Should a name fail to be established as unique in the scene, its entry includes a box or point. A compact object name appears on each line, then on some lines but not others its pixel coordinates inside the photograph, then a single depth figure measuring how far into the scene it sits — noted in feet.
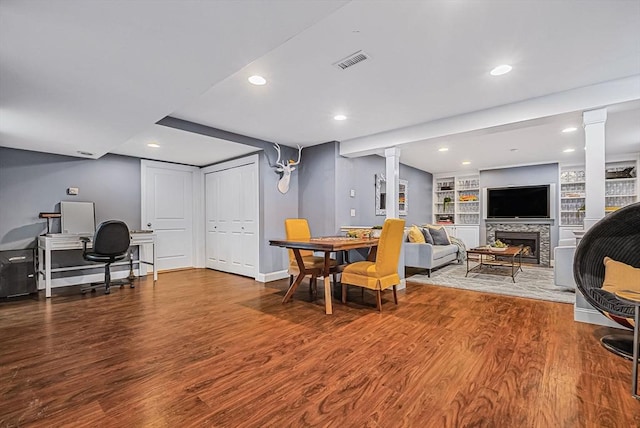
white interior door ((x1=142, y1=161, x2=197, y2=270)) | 18.17
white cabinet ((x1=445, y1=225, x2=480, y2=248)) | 25.71
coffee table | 15.96
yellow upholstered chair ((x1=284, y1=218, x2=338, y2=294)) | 12.05
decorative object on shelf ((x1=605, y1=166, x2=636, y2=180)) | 19.81
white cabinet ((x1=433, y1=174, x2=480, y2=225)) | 26.58
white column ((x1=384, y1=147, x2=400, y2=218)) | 14.90
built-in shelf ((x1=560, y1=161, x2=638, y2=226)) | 19.98
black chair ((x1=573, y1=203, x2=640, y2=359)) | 7.46
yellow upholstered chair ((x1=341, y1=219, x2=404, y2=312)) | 10.63
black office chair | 13.47
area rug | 12.98
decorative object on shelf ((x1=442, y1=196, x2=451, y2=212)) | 28.04
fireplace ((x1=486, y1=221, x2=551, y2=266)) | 22.45
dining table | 10.24
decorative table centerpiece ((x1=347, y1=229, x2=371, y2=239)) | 13.70
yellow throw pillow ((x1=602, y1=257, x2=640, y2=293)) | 7.32
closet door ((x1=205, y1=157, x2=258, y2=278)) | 16.93
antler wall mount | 16.57
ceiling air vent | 7.71
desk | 12.92
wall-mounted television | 22.80
